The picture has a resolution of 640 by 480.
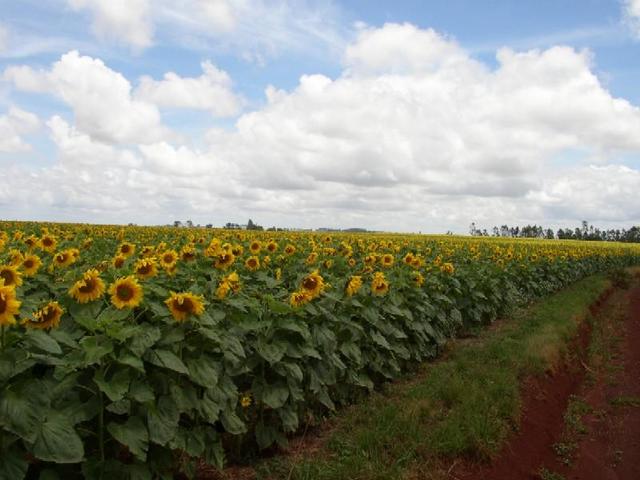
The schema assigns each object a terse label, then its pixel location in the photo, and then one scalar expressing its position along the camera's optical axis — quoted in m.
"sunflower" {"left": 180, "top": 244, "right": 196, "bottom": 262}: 6.49
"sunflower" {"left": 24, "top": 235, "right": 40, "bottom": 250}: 7.22
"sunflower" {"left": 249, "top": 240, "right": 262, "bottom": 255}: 8.24
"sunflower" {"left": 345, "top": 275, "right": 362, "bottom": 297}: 6.61
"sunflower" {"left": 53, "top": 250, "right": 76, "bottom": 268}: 5.78
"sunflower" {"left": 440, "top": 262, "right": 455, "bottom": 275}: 10.68
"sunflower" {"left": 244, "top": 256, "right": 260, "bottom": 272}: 7.16
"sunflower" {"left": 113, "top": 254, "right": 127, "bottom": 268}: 6.02
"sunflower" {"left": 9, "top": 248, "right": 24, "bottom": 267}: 5.46
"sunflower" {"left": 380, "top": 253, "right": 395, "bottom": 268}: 9.52
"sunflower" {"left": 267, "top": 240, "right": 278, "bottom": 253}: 8.94
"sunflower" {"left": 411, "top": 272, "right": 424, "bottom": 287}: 8.78
